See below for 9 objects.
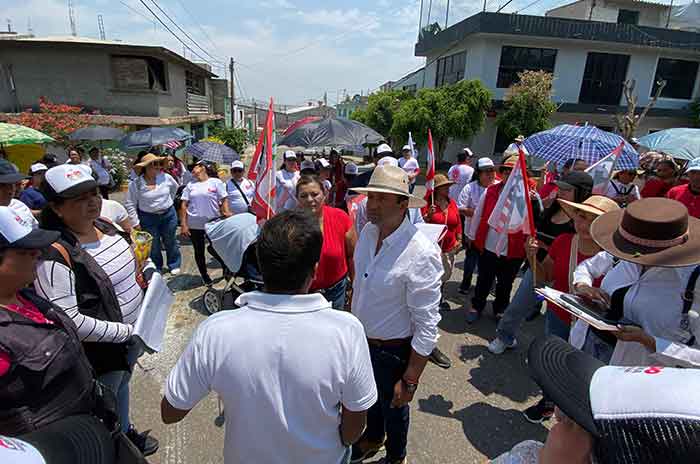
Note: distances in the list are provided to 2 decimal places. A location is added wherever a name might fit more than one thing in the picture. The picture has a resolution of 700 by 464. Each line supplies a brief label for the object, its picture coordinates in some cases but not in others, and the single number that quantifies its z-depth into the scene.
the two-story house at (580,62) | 19.91
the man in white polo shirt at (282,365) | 1.25
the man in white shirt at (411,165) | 8.67
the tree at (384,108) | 23.45
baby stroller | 3.79
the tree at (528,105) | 18.00
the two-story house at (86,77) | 15.24
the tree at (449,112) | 17.73
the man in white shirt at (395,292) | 2.09
